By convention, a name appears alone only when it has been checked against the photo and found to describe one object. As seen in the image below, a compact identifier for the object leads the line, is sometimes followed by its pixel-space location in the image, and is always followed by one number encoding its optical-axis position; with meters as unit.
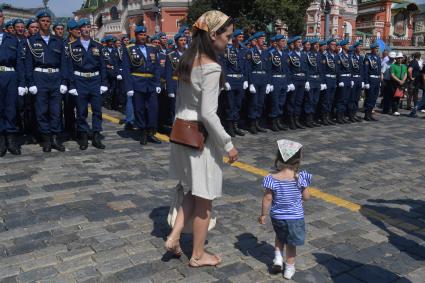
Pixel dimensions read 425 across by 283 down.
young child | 3.30
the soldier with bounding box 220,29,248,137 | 8.77
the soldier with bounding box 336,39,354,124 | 10.87
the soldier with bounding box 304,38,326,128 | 10.16
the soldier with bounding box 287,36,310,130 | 9.87
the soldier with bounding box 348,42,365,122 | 11.20
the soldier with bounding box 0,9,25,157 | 6.64
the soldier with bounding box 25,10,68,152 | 6.87
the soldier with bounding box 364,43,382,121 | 11.61
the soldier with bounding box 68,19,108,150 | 7.25
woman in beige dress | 3.11
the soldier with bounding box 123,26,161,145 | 7.73
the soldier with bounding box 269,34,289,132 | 9.53
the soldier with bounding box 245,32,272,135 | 9.19
